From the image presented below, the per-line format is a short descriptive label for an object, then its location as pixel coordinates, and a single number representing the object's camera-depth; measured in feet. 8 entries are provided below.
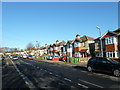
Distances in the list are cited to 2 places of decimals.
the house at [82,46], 96.48
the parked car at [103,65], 27.89
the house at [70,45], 115.62
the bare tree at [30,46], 245.49
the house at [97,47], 81.59
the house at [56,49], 156.23
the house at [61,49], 140.09
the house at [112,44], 68.01
